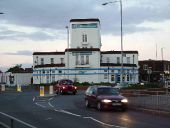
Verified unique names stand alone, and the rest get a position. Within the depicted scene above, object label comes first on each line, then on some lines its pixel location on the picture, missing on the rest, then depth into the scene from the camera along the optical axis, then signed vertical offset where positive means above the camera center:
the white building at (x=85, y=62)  97.31 +3.61
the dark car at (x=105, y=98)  26.91 -1.18
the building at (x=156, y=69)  131.07 +2.80
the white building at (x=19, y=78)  111.50 +0.14
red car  53.80 -0.99
